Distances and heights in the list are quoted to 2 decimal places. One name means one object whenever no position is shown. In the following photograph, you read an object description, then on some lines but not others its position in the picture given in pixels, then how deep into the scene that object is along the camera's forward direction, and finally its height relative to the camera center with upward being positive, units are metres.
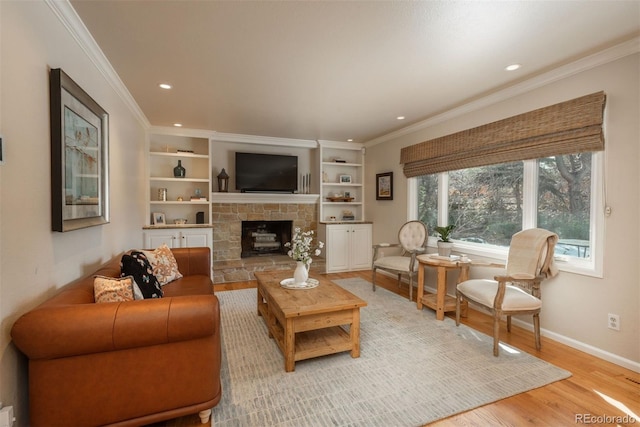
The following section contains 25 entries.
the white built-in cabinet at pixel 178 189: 4.34 +0.33
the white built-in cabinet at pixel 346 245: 5.23 -0.66
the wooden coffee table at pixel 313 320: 2.12 -0.85
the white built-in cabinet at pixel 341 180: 5.59 +0.59
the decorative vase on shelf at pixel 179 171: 4.62 +0.62
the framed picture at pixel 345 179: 5.75 +0.62
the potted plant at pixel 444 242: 3.39 -0.38
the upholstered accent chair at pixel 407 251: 3.74 -0.57
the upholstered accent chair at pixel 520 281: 2.37 -0.64
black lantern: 4.88 +0.49
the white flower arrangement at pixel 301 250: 2.62 -0.37
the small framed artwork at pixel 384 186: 4.95 +0.43
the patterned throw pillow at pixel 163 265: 2.79 -0.55
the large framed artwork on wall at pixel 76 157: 1.63 +0.35
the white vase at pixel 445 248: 3.39 -0.45
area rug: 1.69 -1.18
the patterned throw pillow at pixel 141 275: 2.09 -0.49
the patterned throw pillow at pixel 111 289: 1.69 -0.48
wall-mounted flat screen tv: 5.08 +0.68
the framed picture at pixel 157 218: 4.56 -0.14
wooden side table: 3.07 -0.81
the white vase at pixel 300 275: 2.68 -0.61
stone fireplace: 4.73 -0.22
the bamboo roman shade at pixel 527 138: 2.35 +0.73
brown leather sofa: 1.29 -0.73
